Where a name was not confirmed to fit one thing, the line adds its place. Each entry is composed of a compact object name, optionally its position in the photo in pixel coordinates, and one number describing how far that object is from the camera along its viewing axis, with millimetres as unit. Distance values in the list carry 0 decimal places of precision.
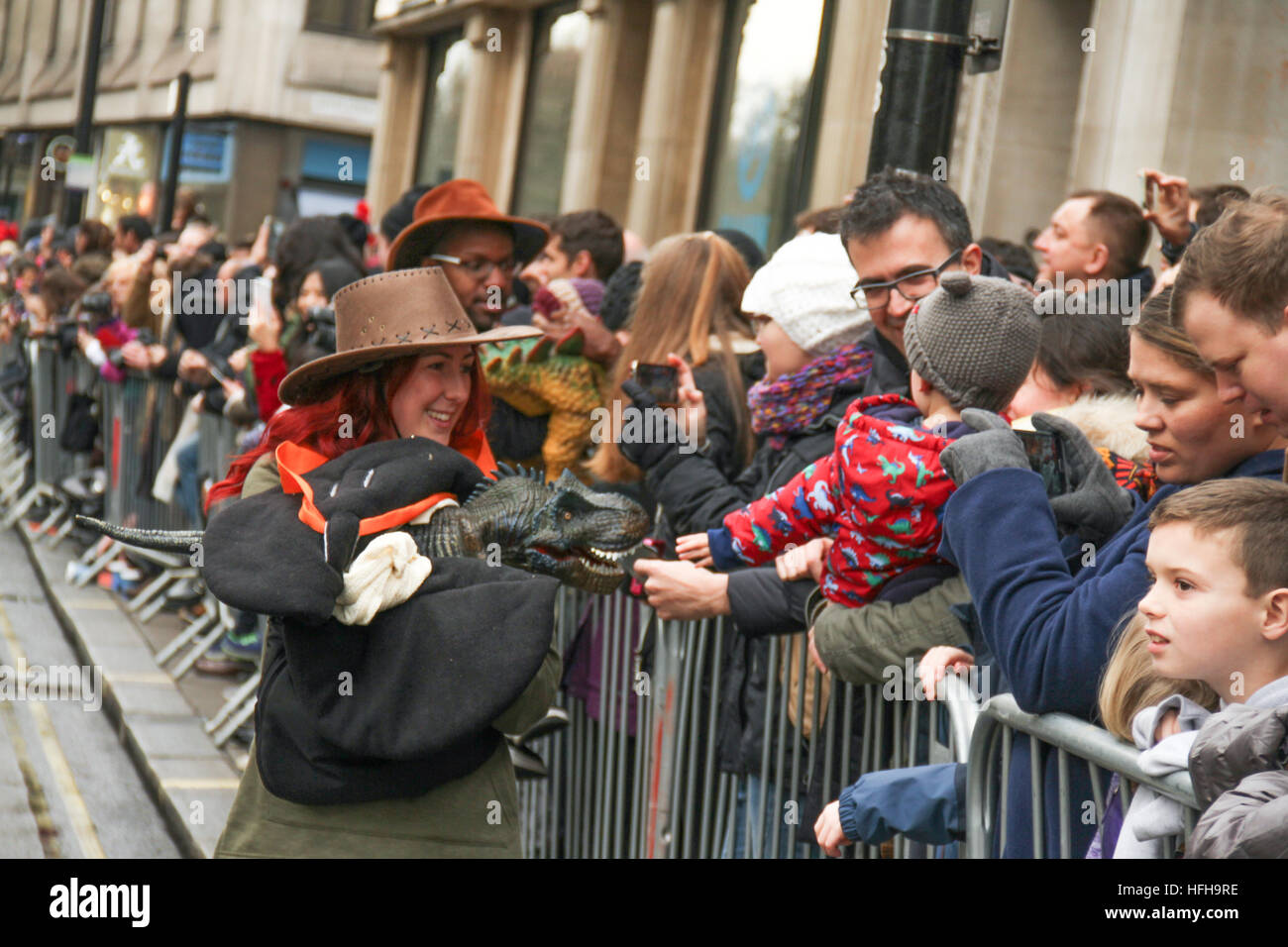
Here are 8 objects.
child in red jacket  3201
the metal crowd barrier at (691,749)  3436
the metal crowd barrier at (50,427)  12023
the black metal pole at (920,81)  4164
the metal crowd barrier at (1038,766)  2297
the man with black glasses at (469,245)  4918
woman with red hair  2979
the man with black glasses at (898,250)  3859
